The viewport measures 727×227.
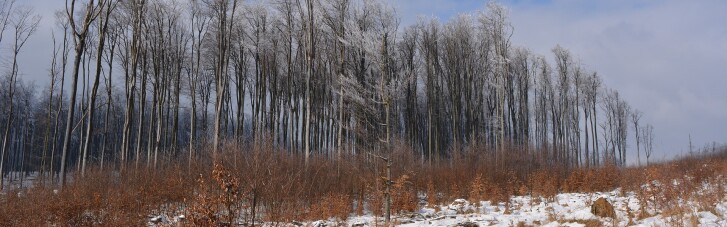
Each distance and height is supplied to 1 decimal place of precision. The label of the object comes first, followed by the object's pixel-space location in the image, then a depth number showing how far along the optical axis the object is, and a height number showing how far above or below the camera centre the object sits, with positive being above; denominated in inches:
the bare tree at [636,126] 2080.5 +34.6
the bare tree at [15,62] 1058.6 +159.6
